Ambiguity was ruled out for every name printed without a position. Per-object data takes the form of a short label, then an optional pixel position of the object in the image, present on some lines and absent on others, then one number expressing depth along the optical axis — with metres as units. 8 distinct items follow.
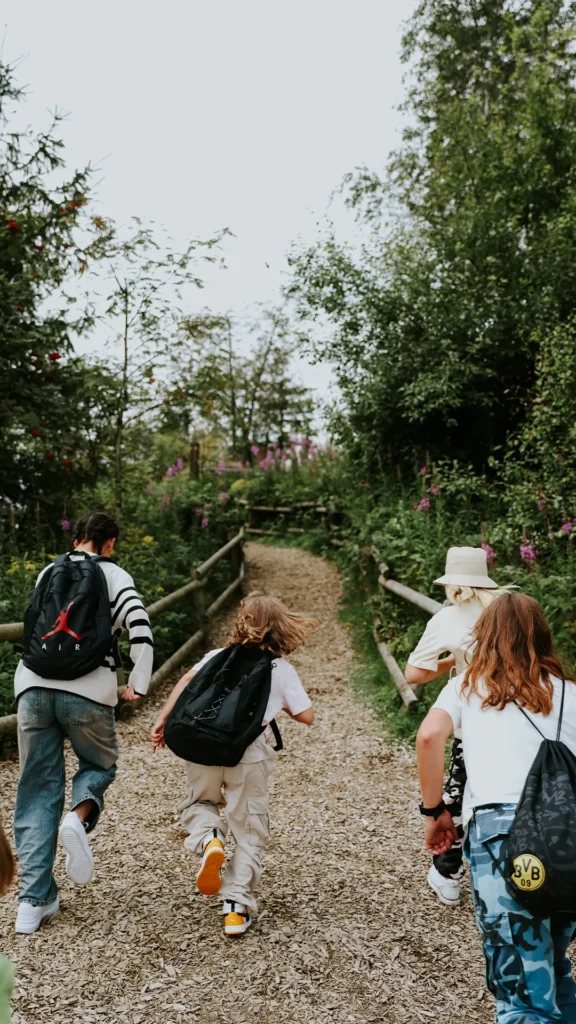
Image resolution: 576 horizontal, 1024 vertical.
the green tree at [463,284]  9.51
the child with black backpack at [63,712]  3.10
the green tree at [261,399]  25.75
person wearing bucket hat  3.18
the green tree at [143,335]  8.05
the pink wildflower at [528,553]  5.83
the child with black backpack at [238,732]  3.02
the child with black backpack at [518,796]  1.86
